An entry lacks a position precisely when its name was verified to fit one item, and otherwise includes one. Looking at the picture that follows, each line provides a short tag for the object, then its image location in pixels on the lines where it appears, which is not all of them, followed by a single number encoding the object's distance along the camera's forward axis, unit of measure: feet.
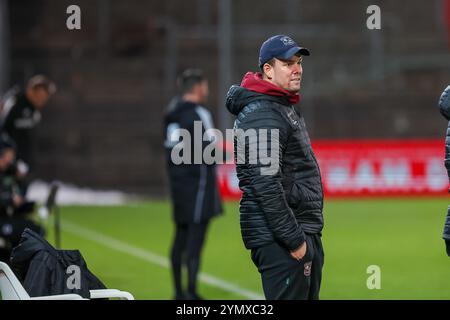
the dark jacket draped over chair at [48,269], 36.09
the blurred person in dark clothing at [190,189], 59.21
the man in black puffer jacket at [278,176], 34.04
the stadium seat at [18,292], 34.65
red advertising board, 130.72
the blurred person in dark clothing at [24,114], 77.10
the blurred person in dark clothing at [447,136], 36.60
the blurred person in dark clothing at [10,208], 64.03
